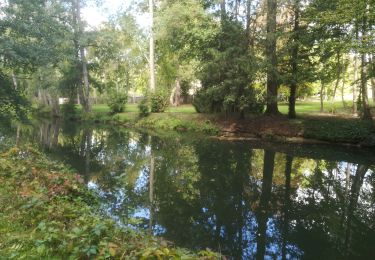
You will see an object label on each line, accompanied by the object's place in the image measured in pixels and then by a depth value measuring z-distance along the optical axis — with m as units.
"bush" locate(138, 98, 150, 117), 32.11
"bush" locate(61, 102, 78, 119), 40.24
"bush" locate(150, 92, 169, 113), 32.10
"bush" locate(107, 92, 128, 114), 35.97
